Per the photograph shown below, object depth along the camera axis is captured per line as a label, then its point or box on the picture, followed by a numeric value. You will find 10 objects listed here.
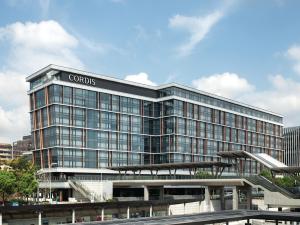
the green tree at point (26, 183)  89.56
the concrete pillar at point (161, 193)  107.11
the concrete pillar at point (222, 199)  95.12
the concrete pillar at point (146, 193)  104.50
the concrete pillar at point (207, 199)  93.28
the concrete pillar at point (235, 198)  84.78
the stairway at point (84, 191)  103.31
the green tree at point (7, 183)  87.00
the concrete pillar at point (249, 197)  84.81
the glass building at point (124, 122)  119.62
